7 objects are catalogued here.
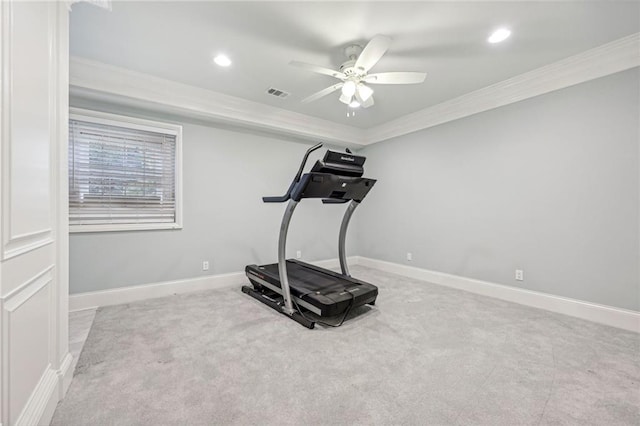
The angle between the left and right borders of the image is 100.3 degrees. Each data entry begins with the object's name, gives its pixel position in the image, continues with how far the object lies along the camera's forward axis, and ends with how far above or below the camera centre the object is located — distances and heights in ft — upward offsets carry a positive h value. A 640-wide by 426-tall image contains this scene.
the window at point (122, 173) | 9.43 +1.53
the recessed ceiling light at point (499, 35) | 7.25 +4.95
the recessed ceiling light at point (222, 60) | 8.54 +4.99
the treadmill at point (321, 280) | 8.40 -2.58
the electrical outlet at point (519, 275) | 10.03 -2.32
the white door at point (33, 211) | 3.22 +0.03
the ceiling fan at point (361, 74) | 6.97 +4.03
